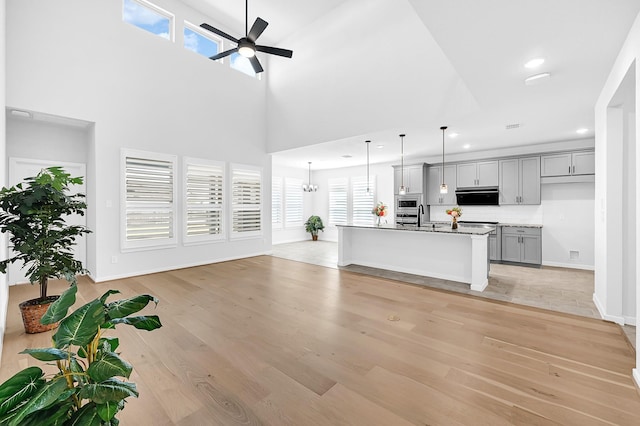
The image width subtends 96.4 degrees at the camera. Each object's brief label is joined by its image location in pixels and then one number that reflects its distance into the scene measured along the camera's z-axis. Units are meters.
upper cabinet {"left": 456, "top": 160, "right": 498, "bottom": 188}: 6.96
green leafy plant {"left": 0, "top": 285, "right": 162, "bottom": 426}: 0.85
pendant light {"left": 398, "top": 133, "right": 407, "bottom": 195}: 6.04
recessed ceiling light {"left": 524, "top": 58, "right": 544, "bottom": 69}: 2.94
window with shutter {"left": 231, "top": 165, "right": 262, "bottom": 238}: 6.97
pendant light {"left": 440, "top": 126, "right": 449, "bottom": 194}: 5.34
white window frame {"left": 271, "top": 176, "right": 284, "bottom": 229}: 10.11
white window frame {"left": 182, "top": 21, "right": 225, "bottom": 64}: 6.28
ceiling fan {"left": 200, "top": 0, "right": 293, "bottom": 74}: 3.86
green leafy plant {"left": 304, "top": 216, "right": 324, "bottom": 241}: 10.81
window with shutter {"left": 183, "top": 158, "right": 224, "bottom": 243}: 6.13
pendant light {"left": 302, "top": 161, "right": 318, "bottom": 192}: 9.86
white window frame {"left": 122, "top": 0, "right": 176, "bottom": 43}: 5.74
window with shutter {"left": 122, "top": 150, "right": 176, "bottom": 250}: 5.29
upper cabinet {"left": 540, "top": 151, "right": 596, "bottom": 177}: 5.91
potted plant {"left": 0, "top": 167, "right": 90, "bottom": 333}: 2.72
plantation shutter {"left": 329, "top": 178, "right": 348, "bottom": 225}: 10.49
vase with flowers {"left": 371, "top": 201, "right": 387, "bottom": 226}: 5.82
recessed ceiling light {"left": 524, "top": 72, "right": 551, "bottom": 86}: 3.23
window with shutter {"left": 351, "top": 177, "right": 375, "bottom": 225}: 9.73
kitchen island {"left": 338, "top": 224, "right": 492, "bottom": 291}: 4.54
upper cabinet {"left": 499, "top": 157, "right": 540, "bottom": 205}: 6.46
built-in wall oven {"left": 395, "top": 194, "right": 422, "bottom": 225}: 8.00
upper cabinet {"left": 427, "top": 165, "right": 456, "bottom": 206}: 7.55
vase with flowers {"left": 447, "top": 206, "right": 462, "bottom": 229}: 5.29
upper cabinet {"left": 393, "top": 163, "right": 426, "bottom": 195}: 7.82
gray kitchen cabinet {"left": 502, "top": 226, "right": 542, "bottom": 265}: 6.25
